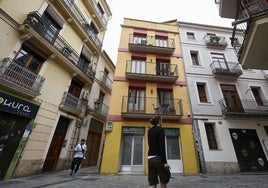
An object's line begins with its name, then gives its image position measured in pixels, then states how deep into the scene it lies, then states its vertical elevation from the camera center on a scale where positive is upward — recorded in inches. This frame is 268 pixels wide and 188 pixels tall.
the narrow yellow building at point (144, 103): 325.4 +134.6
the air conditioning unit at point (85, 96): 411.7 +162.5
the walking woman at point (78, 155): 279.3 -3.3
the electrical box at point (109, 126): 338.2 +66.1
